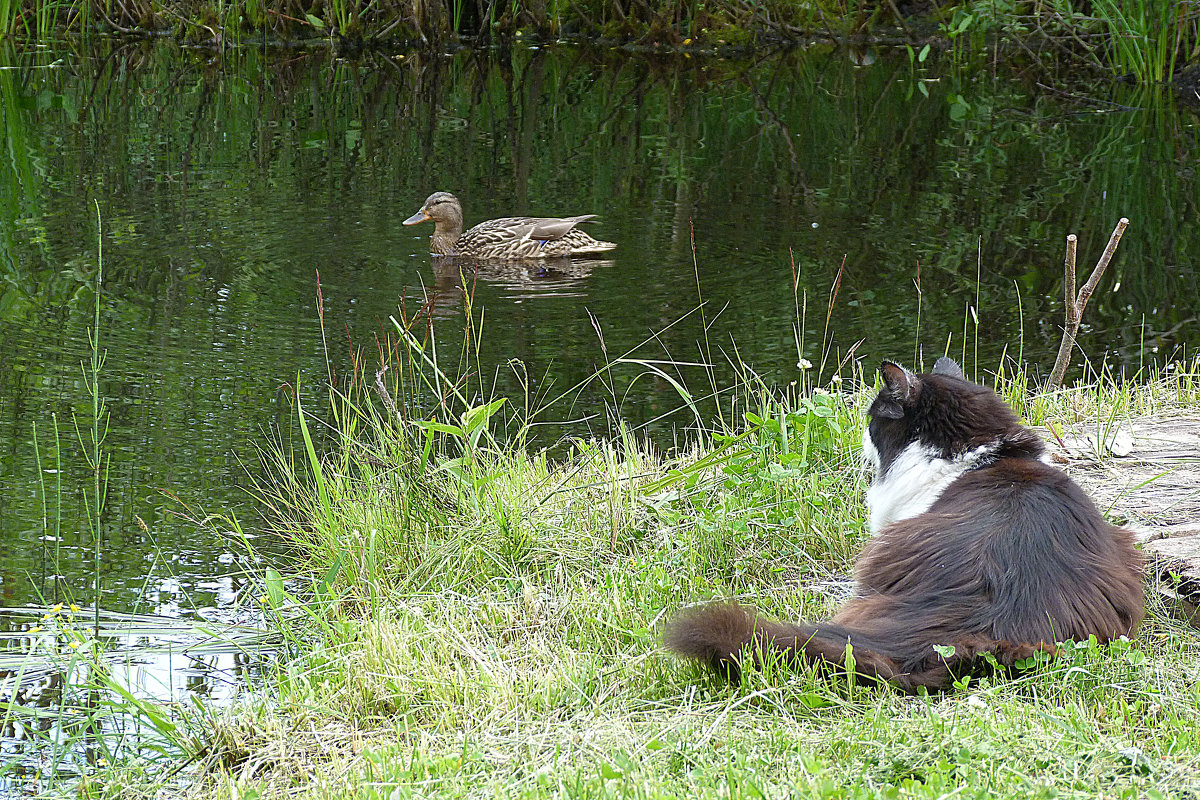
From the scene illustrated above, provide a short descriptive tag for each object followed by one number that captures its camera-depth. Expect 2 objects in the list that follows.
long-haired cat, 5.86
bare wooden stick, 9.48
